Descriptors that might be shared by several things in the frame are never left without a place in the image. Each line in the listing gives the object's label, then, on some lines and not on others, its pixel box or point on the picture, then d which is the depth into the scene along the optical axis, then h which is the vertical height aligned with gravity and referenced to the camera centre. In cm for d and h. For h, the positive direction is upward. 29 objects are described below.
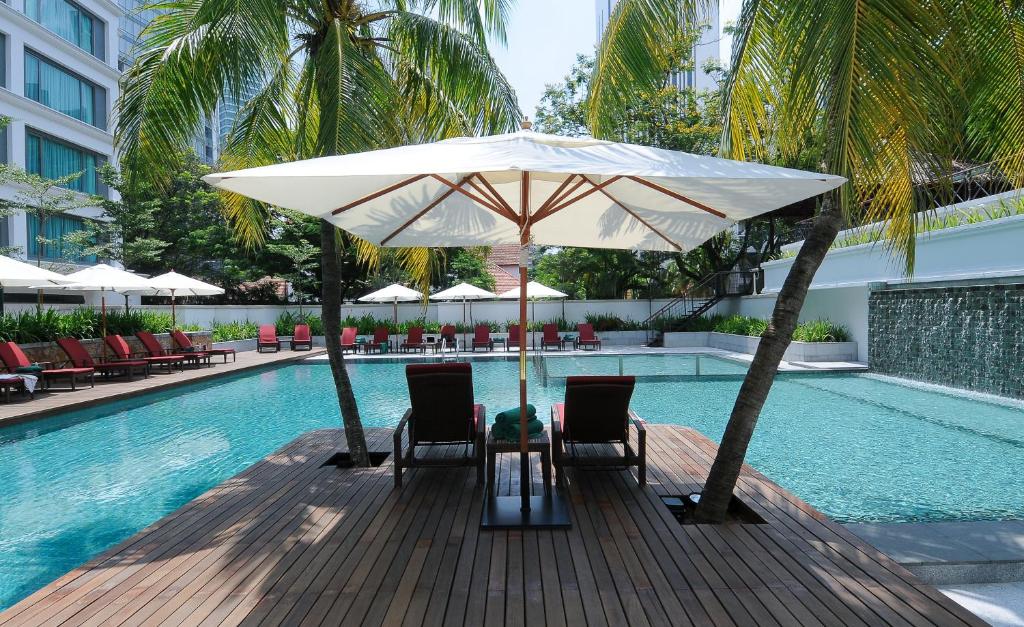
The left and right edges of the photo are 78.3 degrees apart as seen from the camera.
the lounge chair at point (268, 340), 2022 -74
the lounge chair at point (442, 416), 482 -79
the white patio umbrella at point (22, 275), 1080 +77
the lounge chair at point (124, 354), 1417 -82
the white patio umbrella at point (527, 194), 329 +80
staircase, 2370 +49
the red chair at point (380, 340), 2073 -78
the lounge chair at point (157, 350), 1520 -81
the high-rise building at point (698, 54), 2901 +1328
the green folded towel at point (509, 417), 481 -78
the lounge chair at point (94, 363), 1250 -92
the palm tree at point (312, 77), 563 +247
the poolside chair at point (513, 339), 2066 -78
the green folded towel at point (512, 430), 474 -88
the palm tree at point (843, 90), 327 +144
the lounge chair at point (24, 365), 1106 -83
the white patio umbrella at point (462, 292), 2012 +77
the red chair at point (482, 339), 2067 -76
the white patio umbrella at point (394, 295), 2005 +69
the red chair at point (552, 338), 2097 -76
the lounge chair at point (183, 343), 1653 -68
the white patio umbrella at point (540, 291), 1906 +75
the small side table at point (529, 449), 446 -97
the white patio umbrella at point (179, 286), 1614 +83
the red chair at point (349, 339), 2067 -75
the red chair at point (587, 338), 2112 -78
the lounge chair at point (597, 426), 482 -89
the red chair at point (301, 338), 2083 -70
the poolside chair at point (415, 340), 2045 -78
